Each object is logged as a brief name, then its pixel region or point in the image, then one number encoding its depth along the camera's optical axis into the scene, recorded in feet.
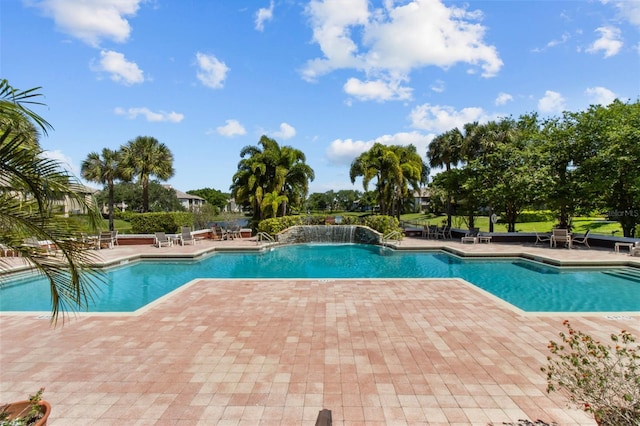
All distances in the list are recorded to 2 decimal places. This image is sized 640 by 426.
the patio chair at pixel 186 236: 64.64
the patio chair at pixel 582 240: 55.76
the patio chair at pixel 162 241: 60.90
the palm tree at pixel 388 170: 79.66
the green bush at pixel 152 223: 69.51
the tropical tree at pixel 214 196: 290.56
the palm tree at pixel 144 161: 76.87
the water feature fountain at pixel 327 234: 73.39
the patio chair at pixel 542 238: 60.95
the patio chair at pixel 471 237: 61.31
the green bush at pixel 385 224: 68.80
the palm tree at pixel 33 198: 9.09
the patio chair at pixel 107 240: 59.71
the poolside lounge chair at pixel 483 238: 61.67
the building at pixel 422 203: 219.22
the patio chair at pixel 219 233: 72.59
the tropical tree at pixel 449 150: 79.46
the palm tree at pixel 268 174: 78.28
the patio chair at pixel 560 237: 54.90
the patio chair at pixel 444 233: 70.76
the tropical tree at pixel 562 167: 57.16
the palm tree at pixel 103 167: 79.30
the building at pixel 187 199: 230.07
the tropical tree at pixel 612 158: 50.55
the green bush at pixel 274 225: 70.59
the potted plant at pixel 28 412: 9.12
